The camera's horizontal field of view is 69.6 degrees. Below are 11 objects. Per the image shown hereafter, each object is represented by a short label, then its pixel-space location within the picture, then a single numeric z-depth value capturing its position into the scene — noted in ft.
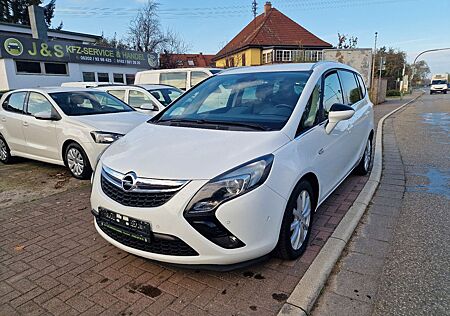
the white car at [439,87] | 150.61
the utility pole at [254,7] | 139.33
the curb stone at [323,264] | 7.53
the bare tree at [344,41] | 94.89
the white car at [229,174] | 7.54
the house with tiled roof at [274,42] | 119.03
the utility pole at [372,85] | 76.02
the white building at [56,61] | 55.67
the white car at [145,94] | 27.94
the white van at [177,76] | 35.19
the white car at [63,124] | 17.66
